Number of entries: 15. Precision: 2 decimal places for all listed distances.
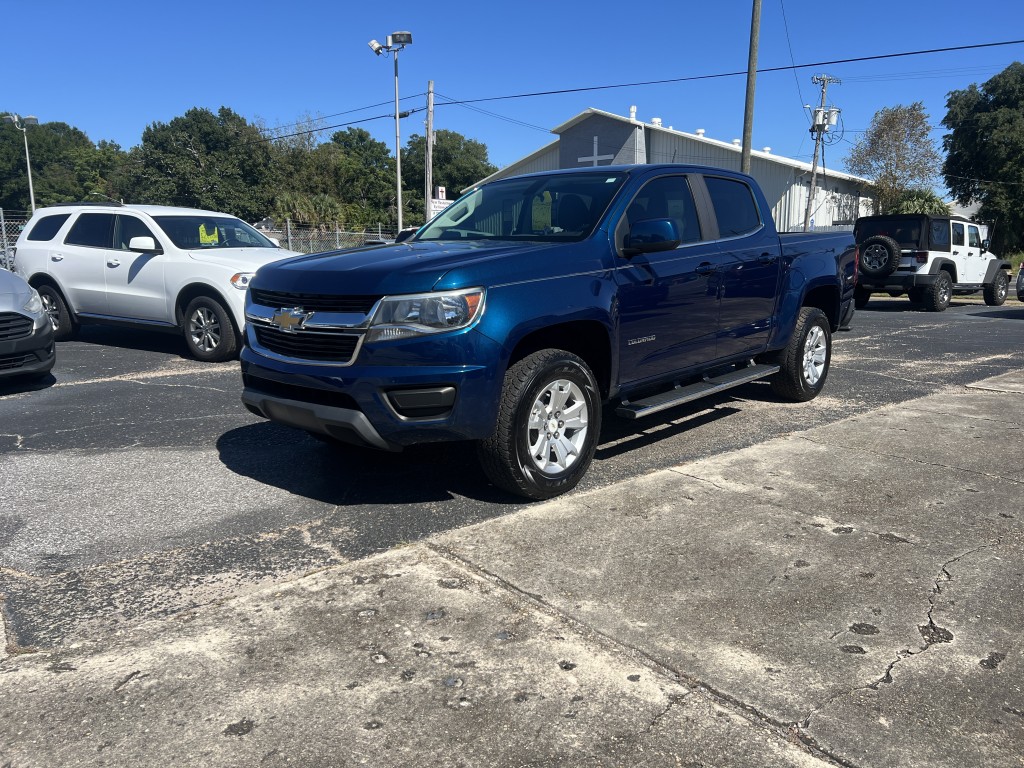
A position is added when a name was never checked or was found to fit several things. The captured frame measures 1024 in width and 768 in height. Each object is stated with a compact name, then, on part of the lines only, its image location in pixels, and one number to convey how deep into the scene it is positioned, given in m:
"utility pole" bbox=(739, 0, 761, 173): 18.55
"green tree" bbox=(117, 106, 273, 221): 61.72
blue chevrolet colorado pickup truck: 3.94
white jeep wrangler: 16.27
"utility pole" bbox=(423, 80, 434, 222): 30.07
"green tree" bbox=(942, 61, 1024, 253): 38.59
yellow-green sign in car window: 9.62
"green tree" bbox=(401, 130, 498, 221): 87.69
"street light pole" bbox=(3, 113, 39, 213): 39.94
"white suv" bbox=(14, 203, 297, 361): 8.94
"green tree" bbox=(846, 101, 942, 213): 37.56
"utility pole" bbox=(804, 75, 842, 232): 35.47
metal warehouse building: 38.88
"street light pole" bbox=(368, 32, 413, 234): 28.75
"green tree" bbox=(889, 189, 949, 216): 32.94
